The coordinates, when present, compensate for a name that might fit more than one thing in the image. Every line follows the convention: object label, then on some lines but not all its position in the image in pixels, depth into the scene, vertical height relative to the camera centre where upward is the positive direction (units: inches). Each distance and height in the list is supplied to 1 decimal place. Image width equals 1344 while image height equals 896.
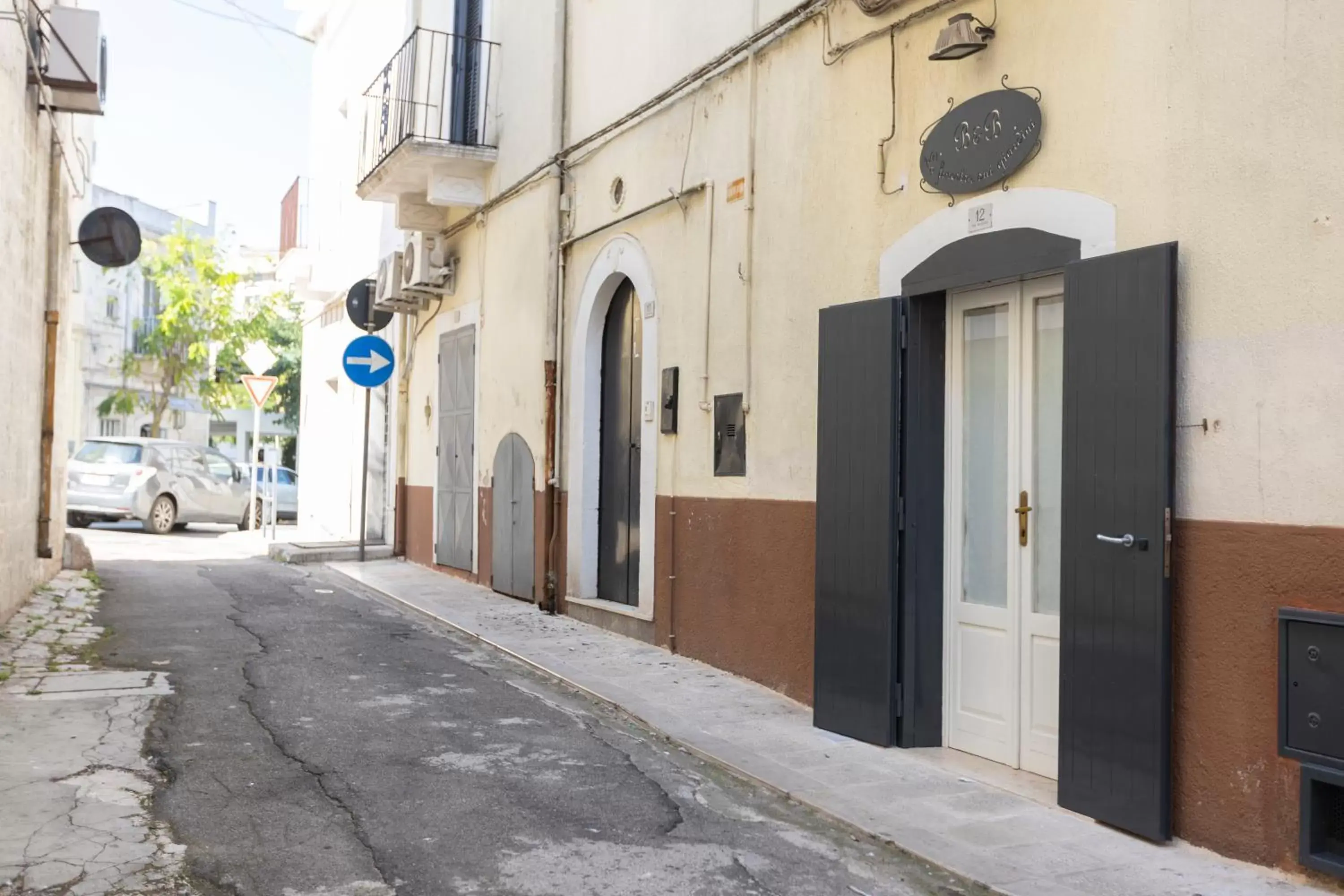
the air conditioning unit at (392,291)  599.5 +87.2
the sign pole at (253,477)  718.5 -7.7
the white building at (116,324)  1414.9 +165.9
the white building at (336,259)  683.4 +130.4
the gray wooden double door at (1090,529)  190.5 -8.8
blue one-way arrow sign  589.3 +50.7
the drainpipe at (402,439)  637.9 +15.2
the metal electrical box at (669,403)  362.0 +20.5
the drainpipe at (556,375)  442.6 +34.5
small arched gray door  469.1 -19.7
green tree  1146.7 +135.2
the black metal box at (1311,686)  167.2 -27.9
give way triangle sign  724.0 +45.9
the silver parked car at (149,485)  781.9 -13.6
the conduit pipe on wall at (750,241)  319.3 +60.0
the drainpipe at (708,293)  342.0 +49.9
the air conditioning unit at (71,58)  416.5 +138.1
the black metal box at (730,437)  323.9 +9.6
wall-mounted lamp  232.2 +83.0
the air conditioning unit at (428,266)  567.2 +93.7
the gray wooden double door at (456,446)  543.8 +10.5
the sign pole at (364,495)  609.0 -14.3
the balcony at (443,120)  516.4 +147.8
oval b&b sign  226.1 +64.0
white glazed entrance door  230.8 -8.7
